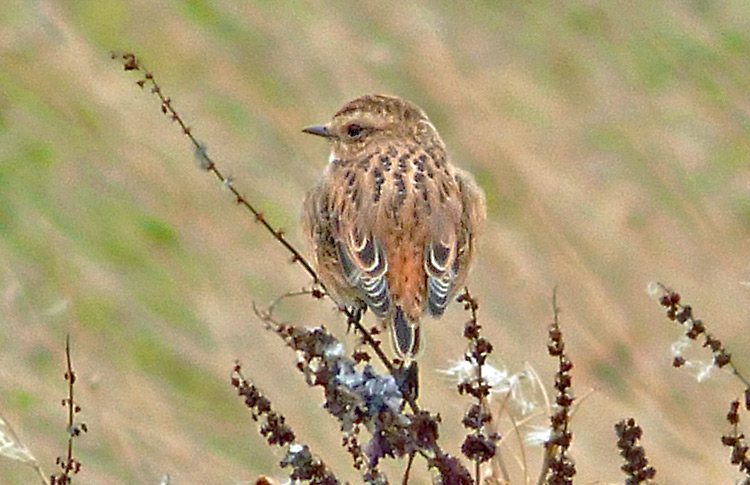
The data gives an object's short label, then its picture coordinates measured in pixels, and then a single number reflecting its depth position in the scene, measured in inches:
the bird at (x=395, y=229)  313.0
